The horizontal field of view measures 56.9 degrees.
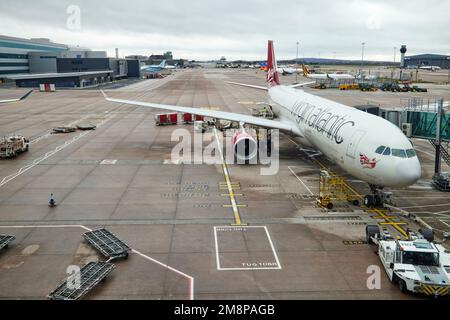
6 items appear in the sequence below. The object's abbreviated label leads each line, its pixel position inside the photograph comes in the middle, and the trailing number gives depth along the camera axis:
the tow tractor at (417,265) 16.73
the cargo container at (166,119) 62.00
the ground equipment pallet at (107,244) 20.17
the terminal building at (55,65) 146.75
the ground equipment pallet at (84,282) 16.52
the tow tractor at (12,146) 40.94
